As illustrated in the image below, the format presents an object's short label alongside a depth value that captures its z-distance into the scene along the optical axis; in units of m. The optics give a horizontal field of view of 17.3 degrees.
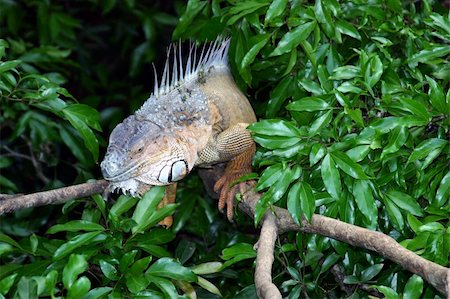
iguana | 6.72
